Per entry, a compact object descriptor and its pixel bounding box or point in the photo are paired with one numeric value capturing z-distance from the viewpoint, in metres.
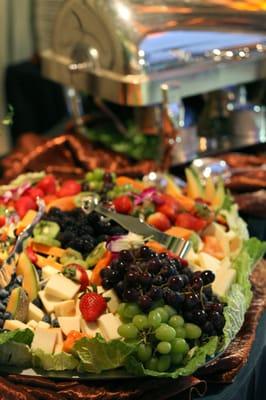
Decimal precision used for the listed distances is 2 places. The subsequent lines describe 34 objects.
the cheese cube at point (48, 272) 1.00
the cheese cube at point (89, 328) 0.92
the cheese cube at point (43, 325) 0.94
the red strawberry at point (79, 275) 0.98
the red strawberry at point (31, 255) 1.03
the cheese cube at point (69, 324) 0.93
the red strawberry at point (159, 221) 1.10
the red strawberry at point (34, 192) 1.17
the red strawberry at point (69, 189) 1.18
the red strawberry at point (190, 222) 1.11
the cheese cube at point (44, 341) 0.90
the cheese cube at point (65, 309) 0.96
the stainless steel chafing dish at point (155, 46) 1.49
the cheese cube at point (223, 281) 0.98
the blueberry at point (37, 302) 0.98
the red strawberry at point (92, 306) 0.93
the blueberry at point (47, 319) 0.96
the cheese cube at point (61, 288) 0.97
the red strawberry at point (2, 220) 1.08
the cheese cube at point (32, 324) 0.94
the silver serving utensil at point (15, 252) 0.98
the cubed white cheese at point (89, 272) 1.00
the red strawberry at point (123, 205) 1.11
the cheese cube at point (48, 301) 0.96
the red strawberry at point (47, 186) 1.20
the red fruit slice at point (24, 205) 1.12
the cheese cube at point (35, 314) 0.96
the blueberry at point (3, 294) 0.96
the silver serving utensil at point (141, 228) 1.02
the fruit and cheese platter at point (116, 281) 0.89
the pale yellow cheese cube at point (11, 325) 0.93
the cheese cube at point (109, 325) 0.91
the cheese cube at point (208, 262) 1.04
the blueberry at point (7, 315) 0.93
